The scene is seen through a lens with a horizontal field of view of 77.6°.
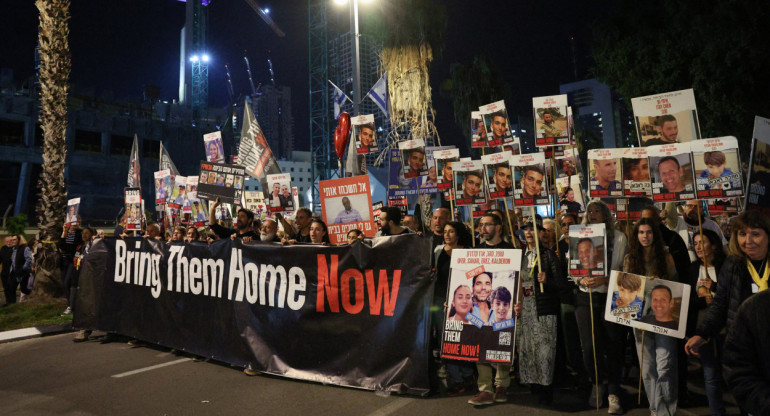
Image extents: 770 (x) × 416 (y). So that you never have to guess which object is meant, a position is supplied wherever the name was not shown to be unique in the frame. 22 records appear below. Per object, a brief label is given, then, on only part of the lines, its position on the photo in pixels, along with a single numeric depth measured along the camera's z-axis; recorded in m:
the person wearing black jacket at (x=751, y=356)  1.89
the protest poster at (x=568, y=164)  9.39
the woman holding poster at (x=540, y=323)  4.70
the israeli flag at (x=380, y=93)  14.16
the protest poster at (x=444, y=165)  8.23
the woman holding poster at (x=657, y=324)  4.09
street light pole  12.87
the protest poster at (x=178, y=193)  11.10
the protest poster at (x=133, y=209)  9.44
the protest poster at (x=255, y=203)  11.61
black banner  4.95
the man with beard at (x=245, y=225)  7.03
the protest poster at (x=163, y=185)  11.12
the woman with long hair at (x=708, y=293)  4.07
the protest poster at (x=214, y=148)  10.10
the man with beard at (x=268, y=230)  7.14
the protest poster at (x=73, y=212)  10.80
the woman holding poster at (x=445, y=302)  4.98
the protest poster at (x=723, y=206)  6.23
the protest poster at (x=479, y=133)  6.94
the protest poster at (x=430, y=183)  9.20
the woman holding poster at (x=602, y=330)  4.53
